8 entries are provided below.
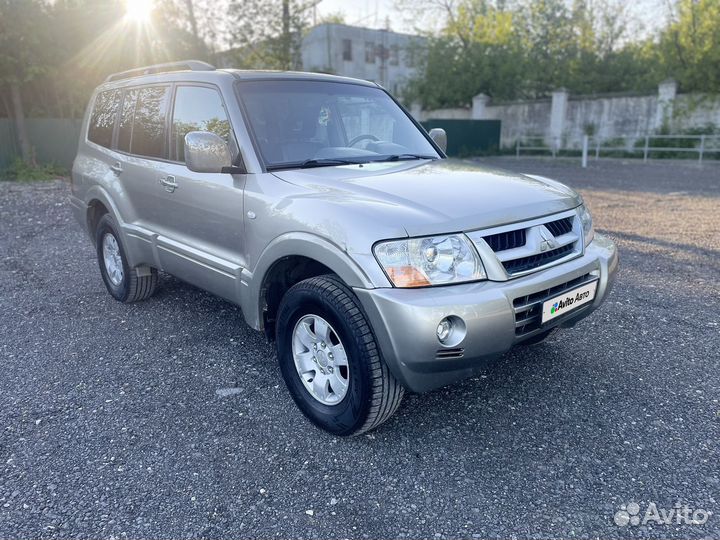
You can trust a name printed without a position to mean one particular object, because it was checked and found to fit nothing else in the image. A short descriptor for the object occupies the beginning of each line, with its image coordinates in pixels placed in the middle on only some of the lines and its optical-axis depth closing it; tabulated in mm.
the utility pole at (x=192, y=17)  18984
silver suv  2520
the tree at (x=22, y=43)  12773
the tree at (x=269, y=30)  18609
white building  39562
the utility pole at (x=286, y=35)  18562
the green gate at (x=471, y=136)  23672
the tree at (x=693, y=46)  20031
